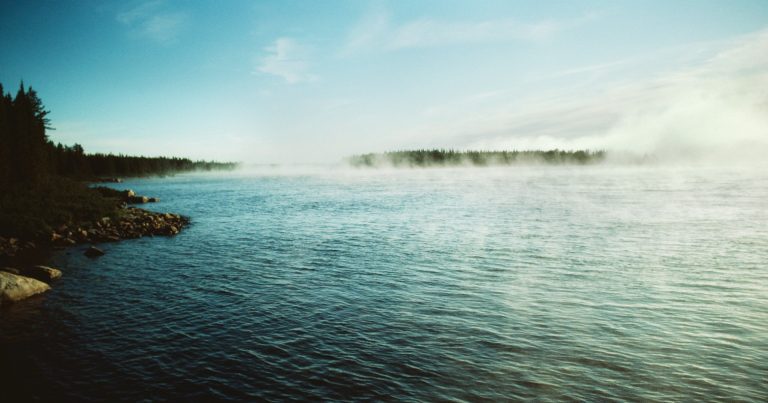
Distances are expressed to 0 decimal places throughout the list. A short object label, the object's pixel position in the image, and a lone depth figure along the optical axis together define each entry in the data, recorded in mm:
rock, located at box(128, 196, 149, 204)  71794
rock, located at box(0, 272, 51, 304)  18922
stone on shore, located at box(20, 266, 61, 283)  22888
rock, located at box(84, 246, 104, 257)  29797
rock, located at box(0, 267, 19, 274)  22759
